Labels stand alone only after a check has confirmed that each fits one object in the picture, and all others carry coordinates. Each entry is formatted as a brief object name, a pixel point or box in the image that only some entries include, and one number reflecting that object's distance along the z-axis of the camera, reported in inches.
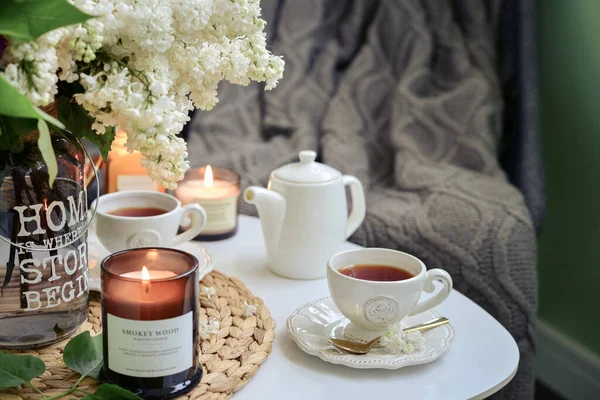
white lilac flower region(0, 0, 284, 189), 20.0
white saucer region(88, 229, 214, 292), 35.3
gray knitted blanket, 64.3
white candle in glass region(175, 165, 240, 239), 43.9
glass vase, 26.8
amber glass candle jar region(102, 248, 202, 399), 24.2
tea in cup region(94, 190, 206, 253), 34.9
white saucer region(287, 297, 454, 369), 28.4
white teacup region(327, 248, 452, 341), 28.7
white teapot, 37.6
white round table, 27.1
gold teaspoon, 29.2
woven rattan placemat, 26.0
